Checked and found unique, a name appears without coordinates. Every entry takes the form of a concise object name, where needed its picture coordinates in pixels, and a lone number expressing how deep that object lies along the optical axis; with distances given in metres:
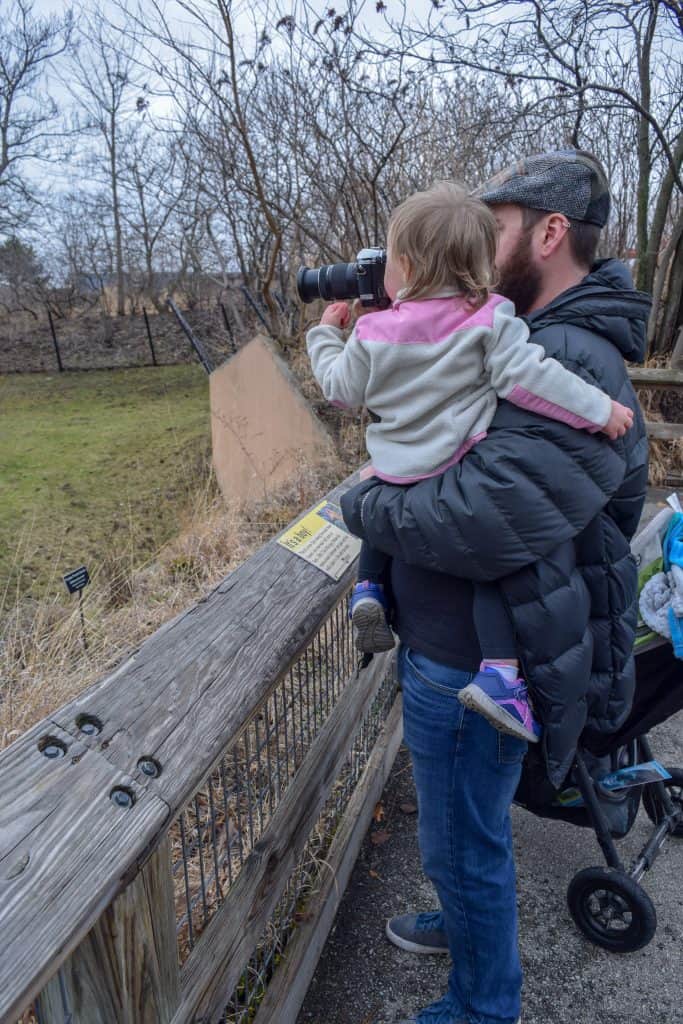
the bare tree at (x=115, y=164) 19.76
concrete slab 6.80
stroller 1.94
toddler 1.34
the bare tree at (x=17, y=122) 18.56
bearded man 1.34
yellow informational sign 1.81
